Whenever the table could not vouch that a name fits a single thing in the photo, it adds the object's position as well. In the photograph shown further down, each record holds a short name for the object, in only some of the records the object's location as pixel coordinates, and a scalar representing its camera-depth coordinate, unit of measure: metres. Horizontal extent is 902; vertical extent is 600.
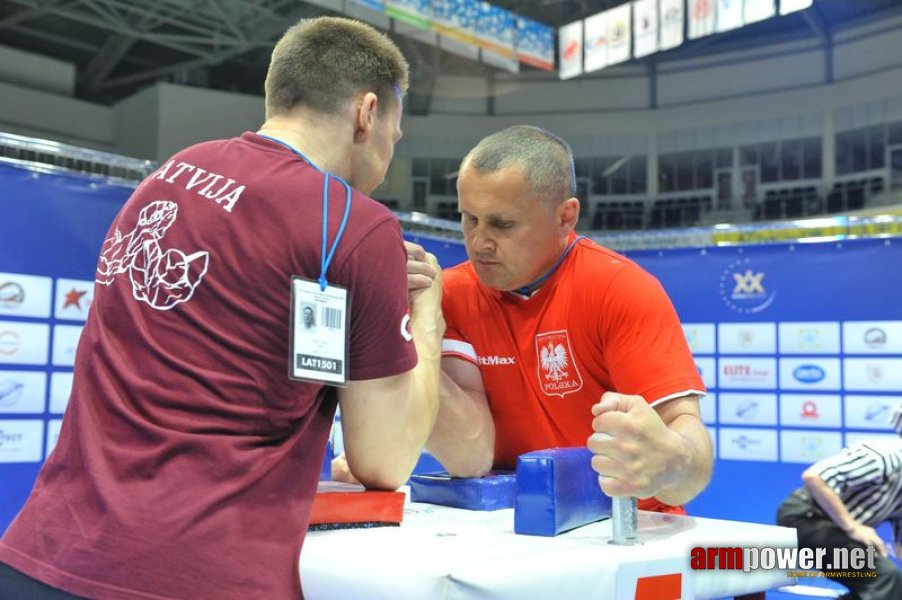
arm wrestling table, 0.77
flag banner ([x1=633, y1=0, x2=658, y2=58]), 8.40
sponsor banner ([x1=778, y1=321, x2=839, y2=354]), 4.70
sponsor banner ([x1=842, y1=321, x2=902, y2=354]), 4.52
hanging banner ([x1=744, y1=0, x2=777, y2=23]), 7.06
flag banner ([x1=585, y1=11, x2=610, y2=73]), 9.05
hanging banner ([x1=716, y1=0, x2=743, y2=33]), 7.58
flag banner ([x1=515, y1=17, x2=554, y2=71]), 8.70
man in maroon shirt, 0.89
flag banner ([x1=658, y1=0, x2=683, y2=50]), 8.15
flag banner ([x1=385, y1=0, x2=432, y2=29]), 6.80
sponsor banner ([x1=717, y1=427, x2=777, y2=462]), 4.92
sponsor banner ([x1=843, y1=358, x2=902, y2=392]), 4.54
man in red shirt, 1.51
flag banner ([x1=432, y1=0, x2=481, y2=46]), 7.28
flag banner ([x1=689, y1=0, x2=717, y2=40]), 7.78
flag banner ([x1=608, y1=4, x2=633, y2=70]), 8.70
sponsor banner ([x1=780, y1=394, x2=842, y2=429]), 4.71
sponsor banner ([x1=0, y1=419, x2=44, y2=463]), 3.40
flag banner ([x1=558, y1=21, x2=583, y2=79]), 9.34
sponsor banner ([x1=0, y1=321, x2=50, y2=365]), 3.40
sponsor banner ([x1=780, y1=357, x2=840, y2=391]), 4.71
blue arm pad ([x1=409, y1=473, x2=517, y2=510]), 1.28
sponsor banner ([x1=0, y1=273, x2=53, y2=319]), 3.39
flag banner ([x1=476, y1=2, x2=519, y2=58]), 8.02
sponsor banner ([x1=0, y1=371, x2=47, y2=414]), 3.39
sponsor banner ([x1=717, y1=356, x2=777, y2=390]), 4.94
